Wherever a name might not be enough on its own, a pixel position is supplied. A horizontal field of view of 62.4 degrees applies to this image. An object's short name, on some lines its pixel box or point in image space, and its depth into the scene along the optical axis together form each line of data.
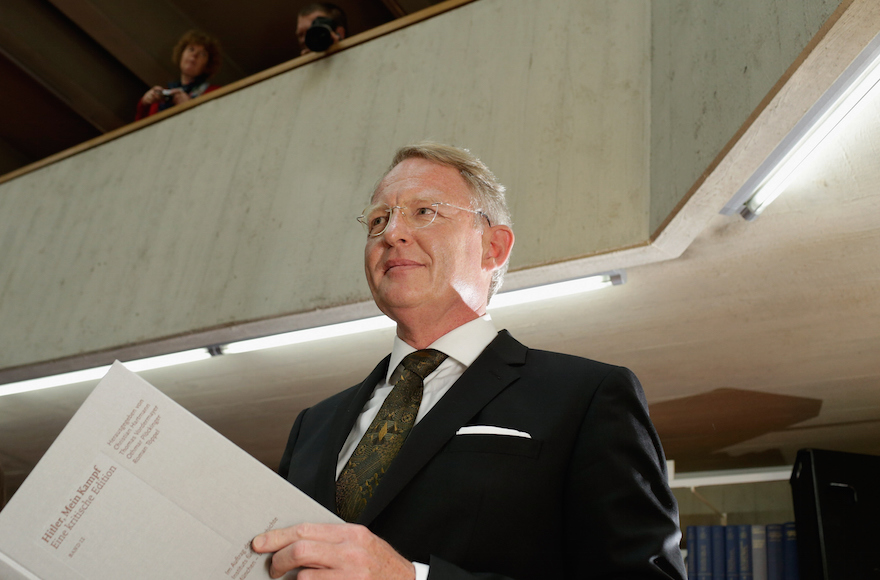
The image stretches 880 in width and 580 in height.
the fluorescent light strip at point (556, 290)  2.23
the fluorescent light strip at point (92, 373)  3.08
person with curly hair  3.96
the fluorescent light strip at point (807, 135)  1.45
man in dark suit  0.92
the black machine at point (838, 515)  2.51
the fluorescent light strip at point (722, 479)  3.24
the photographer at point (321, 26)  3.13
